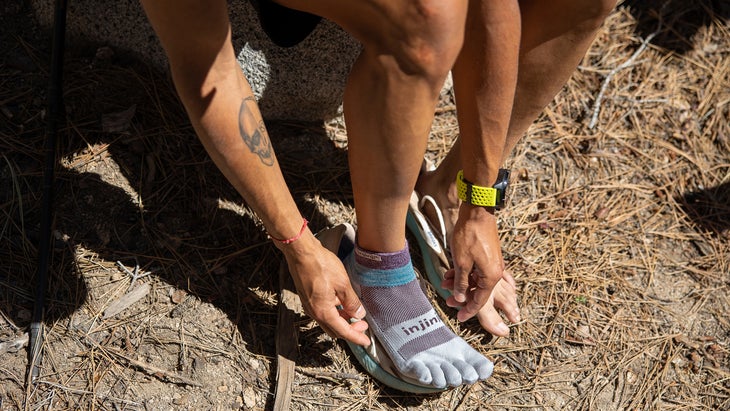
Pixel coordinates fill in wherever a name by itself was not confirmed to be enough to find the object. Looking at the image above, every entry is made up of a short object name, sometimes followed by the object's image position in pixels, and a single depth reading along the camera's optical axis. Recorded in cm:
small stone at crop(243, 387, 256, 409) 165
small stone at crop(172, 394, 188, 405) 160
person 122
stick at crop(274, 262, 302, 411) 166
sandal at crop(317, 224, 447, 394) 169
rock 192
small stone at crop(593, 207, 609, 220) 219
